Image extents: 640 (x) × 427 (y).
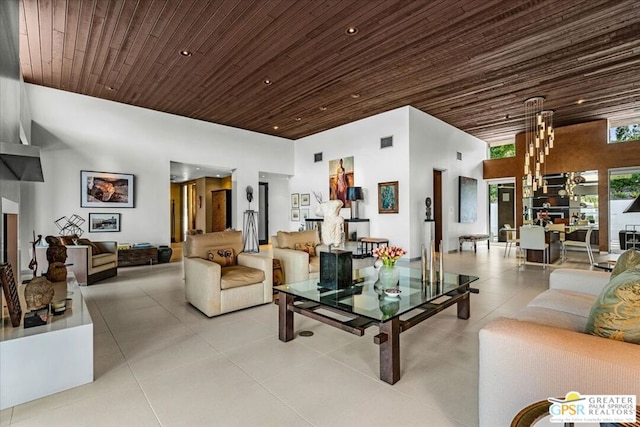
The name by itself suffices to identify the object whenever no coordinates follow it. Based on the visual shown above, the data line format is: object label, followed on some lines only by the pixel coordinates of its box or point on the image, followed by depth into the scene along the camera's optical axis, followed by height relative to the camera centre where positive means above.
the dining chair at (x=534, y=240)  6.40 -0.60
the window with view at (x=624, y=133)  8.16 +2.10
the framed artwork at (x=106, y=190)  6.41 +0.56
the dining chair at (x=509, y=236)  8.35 -0.75
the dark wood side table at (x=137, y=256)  6.48 -0.87
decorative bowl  2.63 -0.68
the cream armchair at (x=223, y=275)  3.36 -0.70
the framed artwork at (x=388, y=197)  7.36 +0.39
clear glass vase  2.87 -0.58
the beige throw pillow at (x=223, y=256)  3.91 -0.54
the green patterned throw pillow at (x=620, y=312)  1.27 -0.44
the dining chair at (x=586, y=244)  6.47 -0.71
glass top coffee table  2.09 -0.74
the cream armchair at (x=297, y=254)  4.25 -0.58
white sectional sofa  1.13 -0.62
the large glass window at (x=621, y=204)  8.26 +0.18
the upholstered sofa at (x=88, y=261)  4.84 -0.74
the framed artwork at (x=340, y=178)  8.38 +0.98
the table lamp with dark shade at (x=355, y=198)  7.89 +0.39
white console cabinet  1.87 -0.91
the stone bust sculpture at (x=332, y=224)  3.63 -0.13
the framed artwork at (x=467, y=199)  9.27 +0.39
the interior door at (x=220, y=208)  10.87 +0.23
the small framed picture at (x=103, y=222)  6.47 -0.14
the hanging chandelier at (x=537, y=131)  7.02 +2.16
